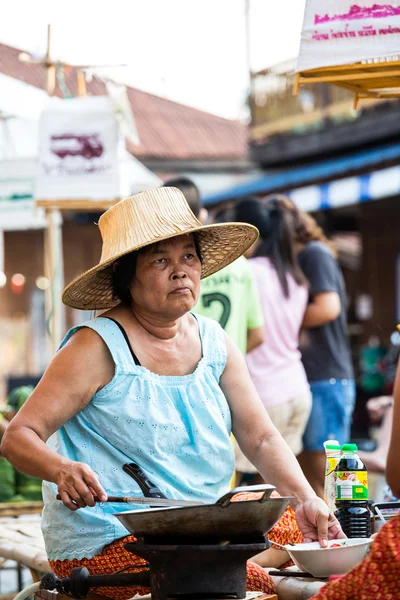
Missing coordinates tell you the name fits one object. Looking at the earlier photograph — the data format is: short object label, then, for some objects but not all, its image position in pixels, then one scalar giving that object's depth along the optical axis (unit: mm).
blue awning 18980
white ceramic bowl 4331
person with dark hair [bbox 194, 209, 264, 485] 8310
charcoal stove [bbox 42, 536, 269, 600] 3846
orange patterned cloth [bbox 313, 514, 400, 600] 3528
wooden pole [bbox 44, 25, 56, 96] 11331
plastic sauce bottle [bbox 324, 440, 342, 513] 5208
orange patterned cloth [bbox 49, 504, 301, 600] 4541
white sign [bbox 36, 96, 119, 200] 10089
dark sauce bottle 5029
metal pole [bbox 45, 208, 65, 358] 10695
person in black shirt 9811
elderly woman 4807
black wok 3778
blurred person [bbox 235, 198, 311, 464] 9354
